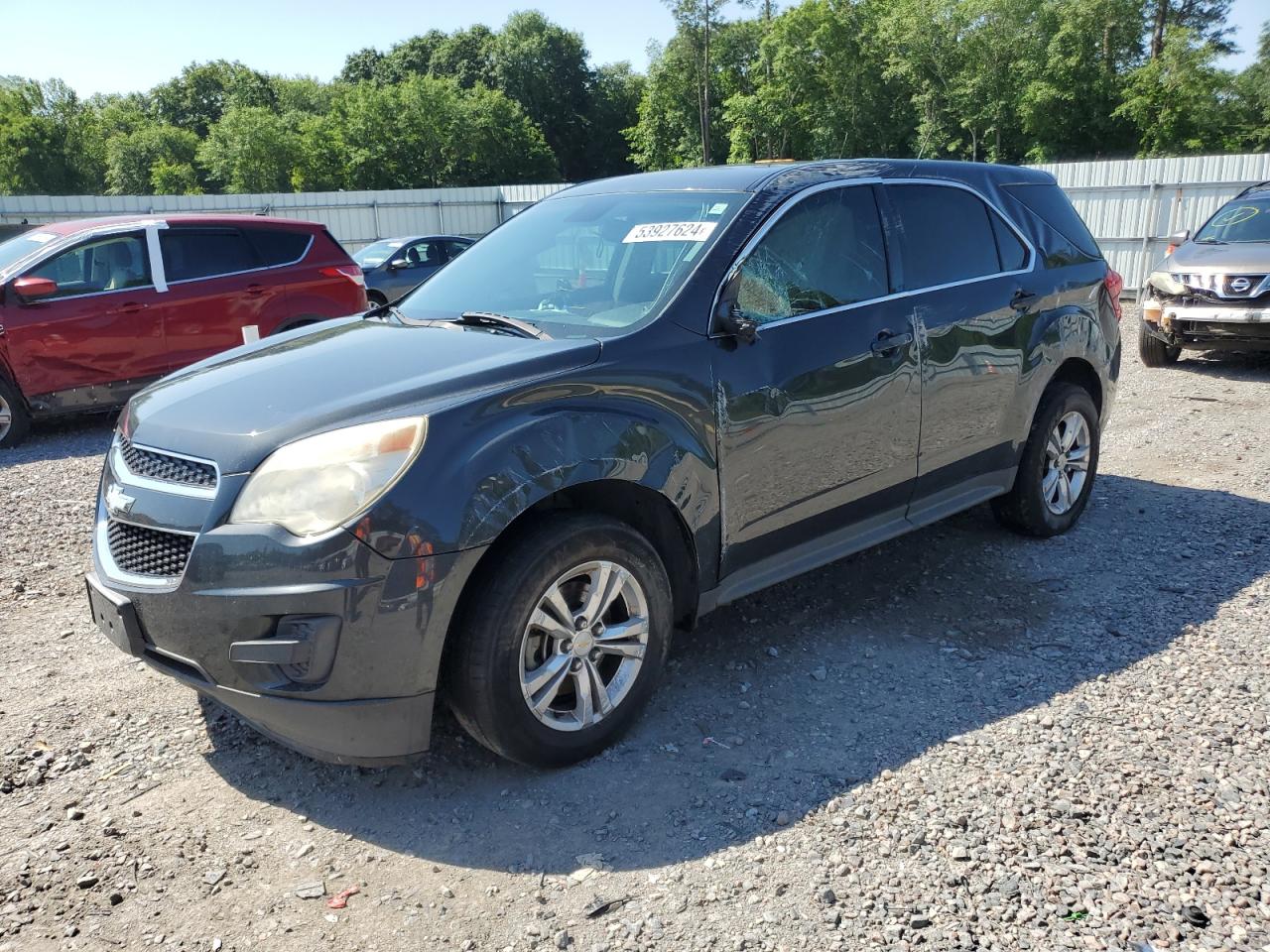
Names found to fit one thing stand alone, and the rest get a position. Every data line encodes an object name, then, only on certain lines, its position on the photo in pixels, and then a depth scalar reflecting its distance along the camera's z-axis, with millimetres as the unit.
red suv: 8023
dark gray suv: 2682
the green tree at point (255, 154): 64200
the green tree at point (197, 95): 97625
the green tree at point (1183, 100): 44812
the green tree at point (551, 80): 82938
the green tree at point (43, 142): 66062
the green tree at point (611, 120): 83938
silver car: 9461
